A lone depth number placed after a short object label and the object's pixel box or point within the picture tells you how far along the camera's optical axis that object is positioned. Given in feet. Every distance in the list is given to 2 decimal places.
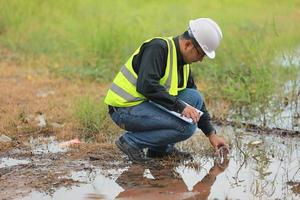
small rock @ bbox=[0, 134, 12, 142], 30.65
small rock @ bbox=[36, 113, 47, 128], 33.96
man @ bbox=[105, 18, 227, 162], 25.71
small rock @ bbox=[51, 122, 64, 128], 33.76
